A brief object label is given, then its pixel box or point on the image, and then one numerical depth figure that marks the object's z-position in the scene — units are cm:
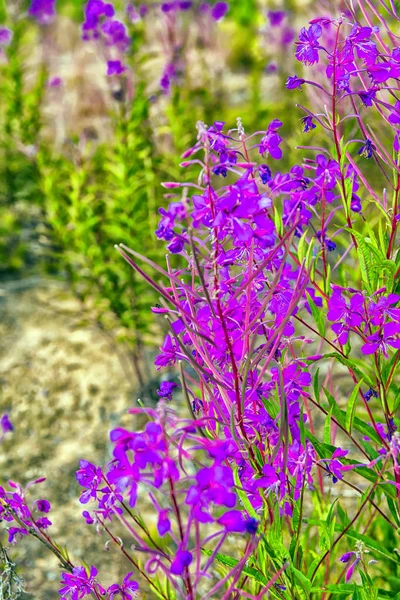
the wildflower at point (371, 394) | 150
